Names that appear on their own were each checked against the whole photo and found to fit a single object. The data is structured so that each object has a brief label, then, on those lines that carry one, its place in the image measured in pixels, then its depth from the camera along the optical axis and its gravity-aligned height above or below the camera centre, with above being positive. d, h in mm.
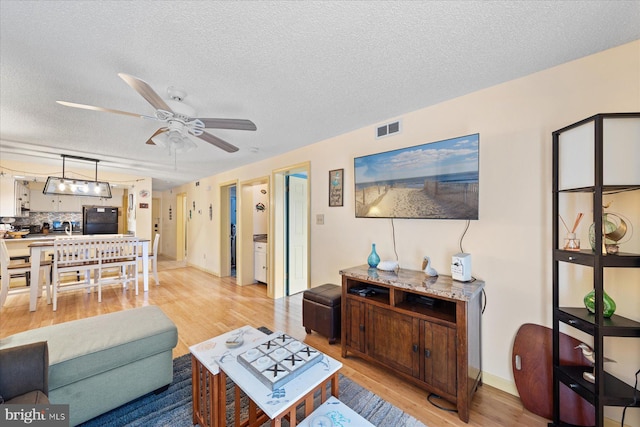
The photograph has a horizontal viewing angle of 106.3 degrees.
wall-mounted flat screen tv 1959 +288
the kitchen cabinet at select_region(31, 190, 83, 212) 6285 +309
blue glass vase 2408 -471
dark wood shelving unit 1237 -564
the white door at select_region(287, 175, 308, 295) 4109 -394
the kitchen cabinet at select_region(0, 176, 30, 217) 4457 +345
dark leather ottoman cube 2512 -1067
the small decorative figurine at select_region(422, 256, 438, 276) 2064 -495
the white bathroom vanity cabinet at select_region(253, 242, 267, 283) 4684 -969
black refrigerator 6270 -161
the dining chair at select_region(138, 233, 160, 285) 4785 -939
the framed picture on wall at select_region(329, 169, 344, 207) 2975 +323
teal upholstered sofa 1406 -924
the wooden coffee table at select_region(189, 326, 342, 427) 1110 -870
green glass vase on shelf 1353 -534
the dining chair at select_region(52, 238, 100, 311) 3516 -698
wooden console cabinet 1594 -893
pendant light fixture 4289 +526
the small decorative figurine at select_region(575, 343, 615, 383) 1369 -862
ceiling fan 1715 +730
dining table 3318 -704
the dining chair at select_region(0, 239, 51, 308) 3182 -835
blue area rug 1530 -1338
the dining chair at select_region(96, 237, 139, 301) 3976 -738
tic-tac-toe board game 1219 -832
